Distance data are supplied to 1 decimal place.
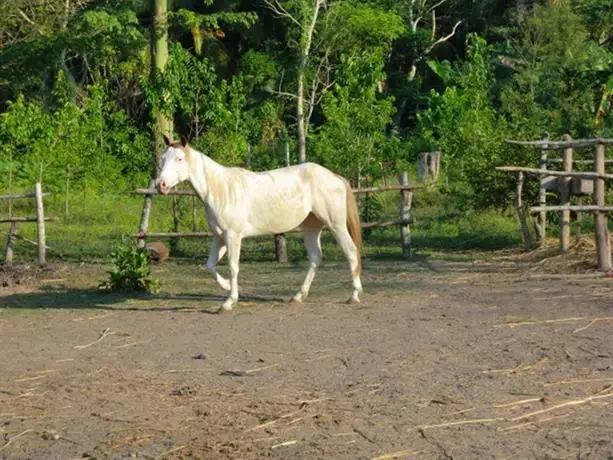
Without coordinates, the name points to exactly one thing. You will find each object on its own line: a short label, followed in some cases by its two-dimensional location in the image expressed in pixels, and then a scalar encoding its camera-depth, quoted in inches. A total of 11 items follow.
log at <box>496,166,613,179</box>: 544.6
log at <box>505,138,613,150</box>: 561.3
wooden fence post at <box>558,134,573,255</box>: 587.2
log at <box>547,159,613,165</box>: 629.9
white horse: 452.1
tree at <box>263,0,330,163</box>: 781.3
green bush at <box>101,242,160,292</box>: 506.6
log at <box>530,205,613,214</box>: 523.5
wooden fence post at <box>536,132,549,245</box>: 617.9
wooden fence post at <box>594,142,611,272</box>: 521.3
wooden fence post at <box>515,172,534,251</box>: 639.1
